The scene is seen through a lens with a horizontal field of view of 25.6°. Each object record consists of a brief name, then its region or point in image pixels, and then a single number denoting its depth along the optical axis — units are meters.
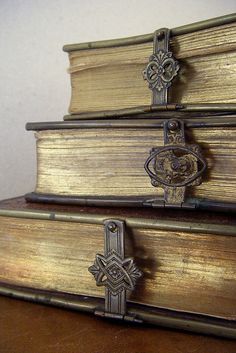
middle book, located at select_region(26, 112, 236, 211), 0.29
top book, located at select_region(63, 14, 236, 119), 0.31
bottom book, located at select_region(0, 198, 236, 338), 0.28
